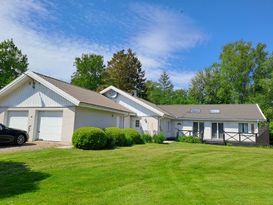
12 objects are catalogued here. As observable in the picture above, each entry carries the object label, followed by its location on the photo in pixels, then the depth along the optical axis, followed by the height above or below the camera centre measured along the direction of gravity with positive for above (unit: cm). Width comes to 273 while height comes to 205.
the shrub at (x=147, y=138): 2020 -38
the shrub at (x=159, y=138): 2065 -36
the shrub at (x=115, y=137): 1556 -31
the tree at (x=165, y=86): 5576 +1099
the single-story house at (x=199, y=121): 2492 +154
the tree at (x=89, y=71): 4991 +1221
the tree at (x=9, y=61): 4096 +1127
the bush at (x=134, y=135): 1796 -17
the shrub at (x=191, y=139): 2442 -40
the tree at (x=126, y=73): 4784 +1152
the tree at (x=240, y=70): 4409 +1178
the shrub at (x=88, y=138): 1368 -40
